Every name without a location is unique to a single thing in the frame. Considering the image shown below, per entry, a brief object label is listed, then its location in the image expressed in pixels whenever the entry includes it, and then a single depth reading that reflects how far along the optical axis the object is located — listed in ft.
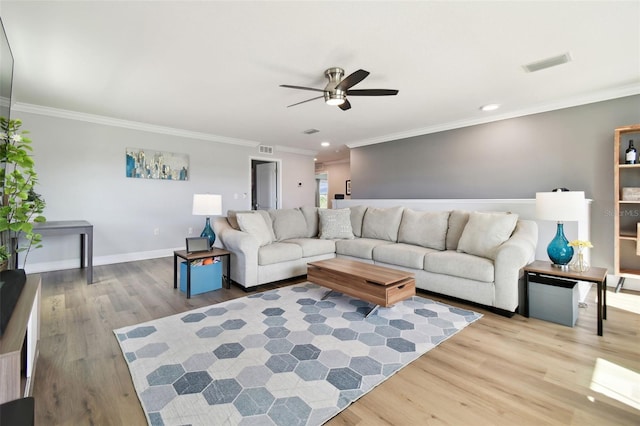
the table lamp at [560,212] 7.98
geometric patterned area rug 4.84
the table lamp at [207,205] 11.43
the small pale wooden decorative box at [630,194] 10.55
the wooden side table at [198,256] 10.08
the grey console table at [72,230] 10.94
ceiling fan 8.90
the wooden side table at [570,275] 7.48
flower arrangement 8.14
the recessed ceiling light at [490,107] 12.83
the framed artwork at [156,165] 15.98
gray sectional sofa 8.92
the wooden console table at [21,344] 3.38
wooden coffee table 8.09
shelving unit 10.72
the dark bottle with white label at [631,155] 10.52
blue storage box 10.41
